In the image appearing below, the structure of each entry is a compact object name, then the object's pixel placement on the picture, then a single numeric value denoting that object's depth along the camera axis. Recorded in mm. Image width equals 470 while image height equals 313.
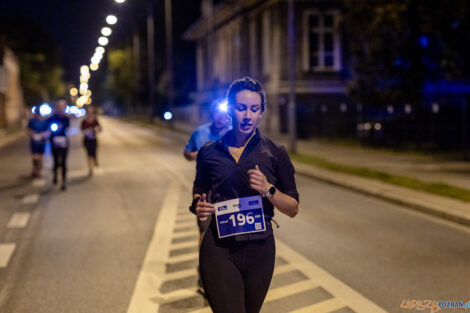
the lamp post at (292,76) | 22359
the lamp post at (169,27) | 51094
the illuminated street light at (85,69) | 63162
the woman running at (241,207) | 3432
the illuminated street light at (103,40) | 29258
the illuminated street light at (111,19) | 22097
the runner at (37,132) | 16469
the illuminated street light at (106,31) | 25484
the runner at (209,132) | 6341
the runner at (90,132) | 17328
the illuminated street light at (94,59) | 43391
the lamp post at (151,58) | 62762
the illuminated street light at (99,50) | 36031
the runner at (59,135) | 14148
